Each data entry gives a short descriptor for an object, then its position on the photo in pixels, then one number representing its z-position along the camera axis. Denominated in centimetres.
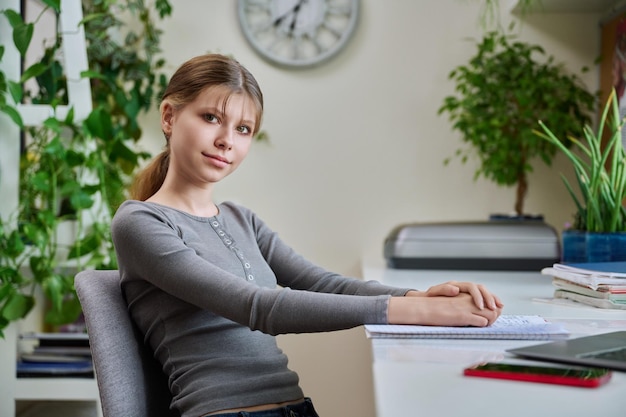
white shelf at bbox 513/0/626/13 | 251
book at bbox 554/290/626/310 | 141
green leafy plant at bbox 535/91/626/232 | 173
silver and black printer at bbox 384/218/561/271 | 209
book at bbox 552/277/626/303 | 142
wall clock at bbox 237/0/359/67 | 274
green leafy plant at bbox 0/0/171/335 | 220
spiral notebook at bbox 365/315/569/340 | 102
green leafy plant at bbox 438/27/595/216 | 237
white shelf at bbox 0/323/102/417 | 227
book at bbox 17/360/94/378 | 232
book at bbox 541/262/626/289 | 143
